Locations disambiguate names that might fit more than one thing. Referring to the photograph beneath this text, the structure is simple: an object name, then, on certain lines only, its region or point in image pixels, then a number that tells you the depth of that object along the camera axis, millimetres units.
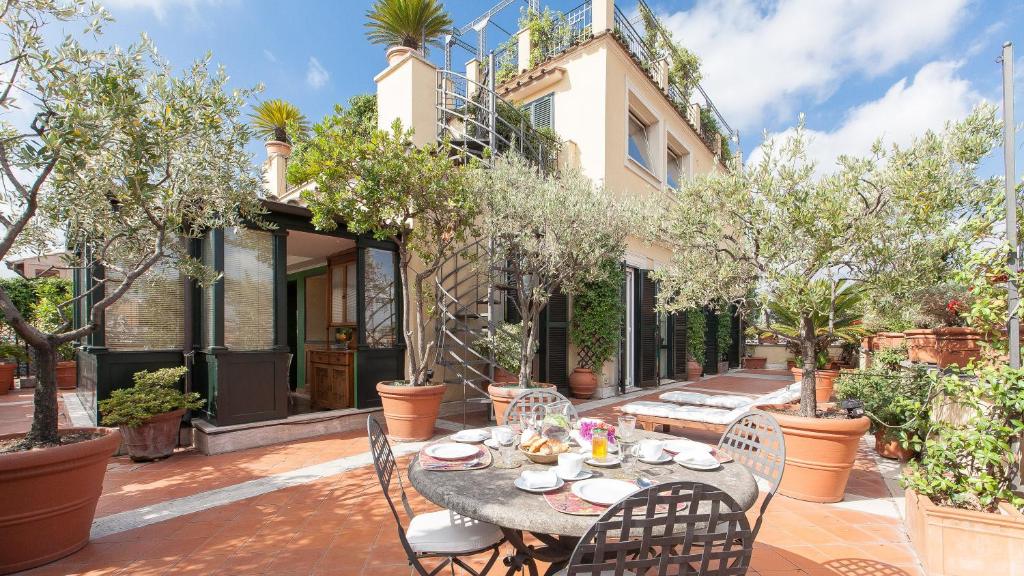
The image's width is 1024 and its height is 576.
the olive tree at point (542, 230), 4922
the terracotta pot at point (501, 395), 4828
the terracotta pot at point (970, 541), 2205
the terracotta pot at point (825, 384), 7742
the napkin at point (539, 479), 1680
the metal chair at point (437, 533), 1868
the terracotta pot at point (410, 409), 4777
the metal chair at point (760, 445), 2150
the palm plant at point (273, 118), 9578
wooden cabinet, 5848
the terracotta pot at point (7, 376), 8145
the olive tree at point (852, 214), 3164
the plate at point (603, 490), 1570
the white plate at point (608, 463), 1929
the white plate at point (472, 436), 2295
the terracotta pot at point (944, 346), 4895
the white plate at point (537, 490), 1651
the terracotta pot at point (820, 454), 3236
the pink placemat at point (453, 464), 1877
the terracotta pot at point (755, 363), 14062
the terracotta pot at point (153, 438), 4113
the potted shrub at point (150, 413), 3982
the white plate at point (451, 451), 2000
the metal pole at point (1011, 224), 2287
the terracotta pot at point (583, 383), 7598
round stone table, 1442
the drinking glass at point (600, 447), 1969
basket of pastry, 1968
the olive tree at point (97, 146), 2283
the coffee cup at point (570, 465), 1789
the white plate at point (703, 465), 1899
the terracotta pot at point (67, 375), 8492
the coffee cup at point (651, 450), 2018
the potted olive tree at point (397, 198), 4391
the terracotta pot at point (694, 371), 10827
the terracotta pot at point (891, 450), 4195
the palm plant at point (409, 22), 7262
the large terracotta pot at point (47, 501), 2352
